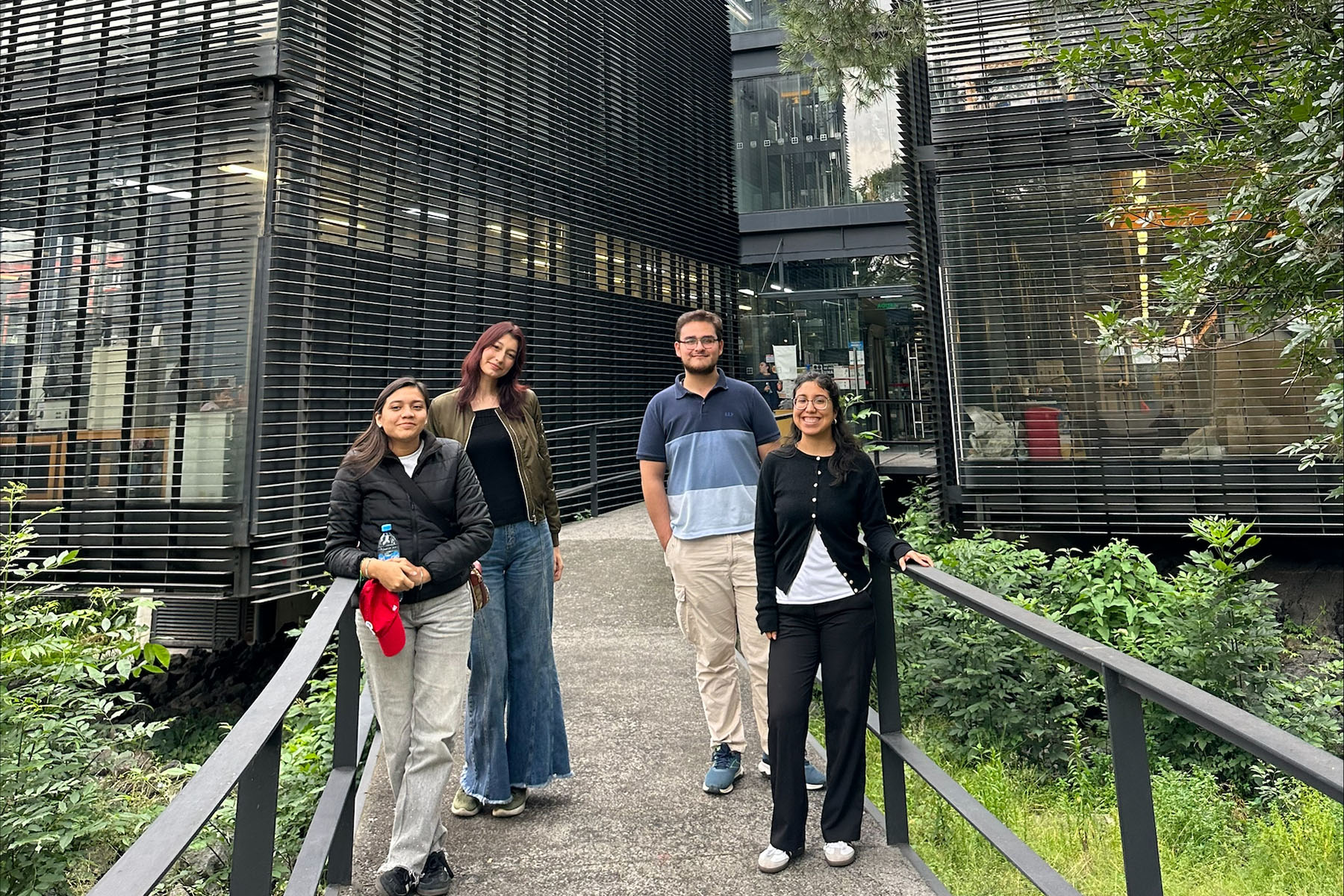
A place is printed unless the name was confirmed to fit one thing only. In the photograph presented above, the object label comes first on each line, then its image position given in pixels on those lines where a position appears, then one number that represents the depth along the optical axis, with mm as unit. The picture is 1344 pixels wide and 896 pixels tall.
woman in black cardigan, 2881
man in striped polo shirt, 3449
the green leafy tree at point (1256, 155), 2420
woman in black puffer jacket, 2705
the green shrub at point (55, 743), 3479
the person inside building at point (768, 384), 13261
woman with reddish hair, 3238
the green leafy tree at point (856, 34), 6805
